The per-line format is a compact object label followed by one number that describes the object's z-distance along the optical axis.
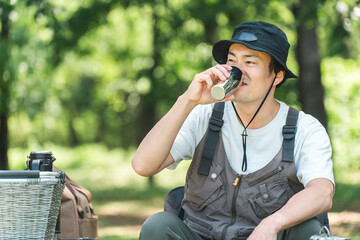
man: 5.58
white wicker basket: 4.88
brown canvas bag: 6.73
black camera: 5.38
